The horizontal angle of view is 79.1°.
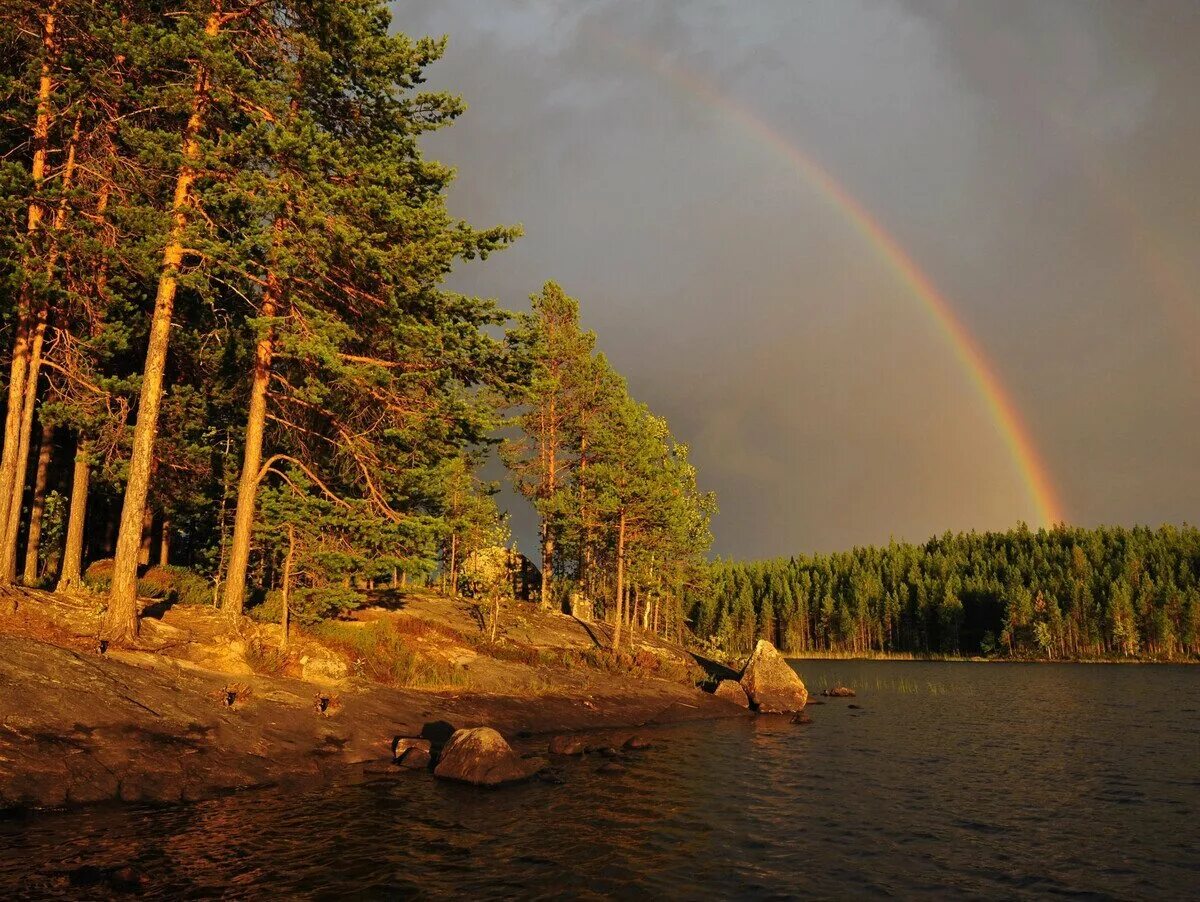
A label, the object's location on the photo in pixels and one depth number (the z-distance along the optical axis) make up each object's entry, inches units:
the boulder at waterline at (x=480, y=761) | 717.3
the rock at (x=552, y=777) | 754.8
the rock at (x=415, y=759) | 765.9
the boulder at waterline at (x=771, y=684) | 1644.9
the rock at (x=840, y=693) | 2121.1
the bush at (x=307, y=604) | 944.9
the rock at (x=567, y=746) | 921.5
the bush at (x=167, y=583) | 1021.8
